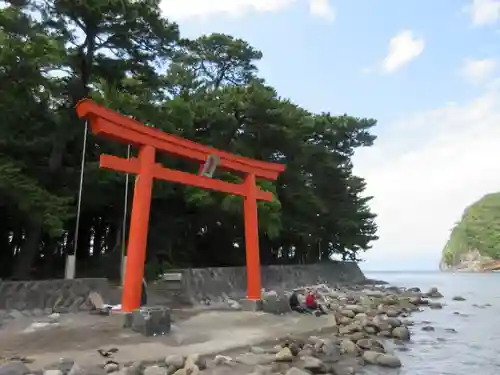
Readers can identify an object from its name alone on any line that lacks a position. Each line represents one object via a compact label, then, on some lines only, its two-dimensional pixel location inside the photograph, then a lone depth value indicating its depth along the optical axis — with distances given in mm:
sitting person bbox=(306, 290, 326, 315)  14438
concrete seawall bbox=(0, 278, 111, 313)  10625
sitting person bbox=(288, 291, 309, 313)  14219
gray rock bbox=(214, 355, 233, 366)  7812
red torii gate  10133
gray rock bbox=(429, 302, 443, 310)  21116
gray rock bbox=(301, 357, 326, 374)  7938
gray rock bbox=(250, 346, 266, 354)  8805
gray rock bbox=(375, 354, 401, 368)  9039
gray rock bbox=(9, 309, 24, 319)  10333
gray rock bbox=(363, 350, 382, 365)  9102
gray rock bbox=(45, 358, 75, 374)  6661
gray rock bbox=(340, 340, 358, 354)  9664
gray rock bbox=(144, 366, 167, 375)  6723
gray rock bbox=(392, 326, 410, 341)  12156
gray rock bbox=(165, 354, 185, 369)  7261
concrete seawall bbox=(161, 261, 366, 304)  15414
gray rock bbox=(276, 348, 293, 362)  8312
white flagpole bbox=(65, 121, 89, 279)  11922
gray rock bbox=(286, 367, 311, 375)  7254
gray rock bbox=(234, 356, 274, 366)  8048
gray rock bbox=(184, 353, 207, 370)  7227
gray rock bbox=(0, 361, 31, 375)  6064
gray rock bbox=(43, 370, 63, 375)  6289
